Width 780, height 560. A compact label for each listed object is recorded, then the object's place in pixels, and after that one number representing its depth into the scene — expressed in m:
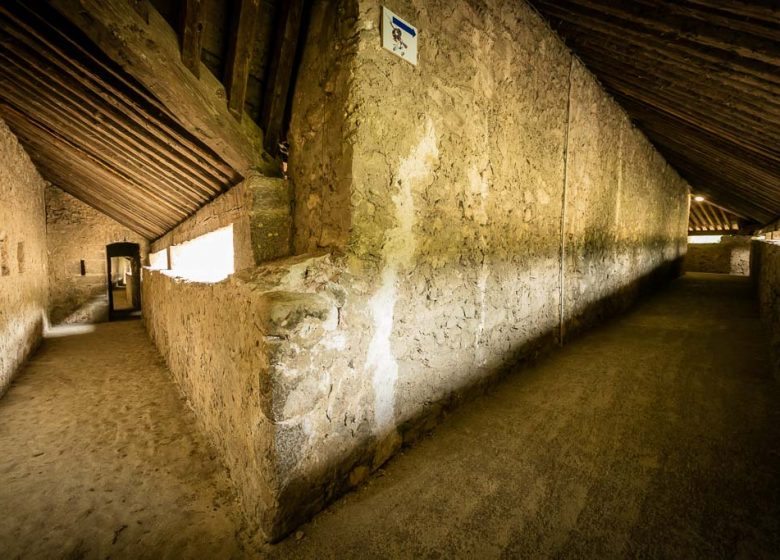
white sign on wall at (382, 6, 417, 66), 2.02
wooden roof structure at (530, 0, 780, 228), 2.40
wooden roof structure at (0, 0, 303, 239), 1.97
